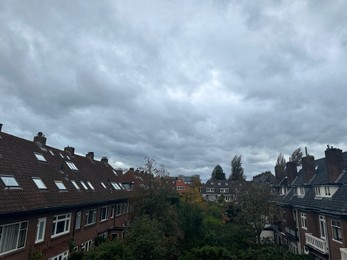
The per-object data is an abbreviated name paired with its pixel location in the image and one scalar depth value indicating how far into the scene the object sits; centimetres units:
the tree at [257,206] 2817
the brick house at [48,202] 1491
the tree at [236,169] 9438
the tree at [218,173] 10575
